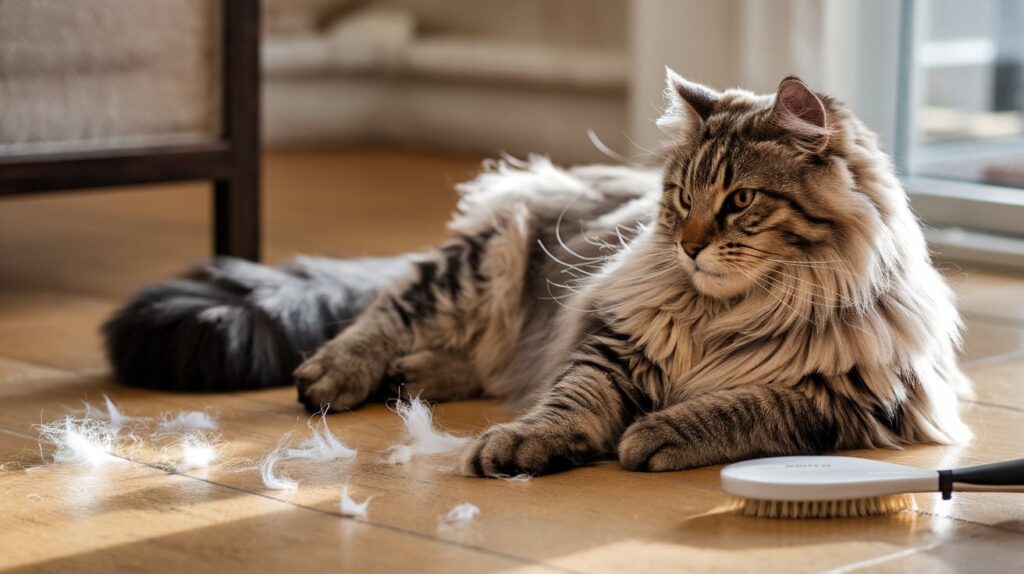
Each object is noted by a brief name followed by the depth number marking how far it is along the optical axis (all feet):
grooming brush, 5.53
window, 8.90
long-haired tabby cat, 5.97
